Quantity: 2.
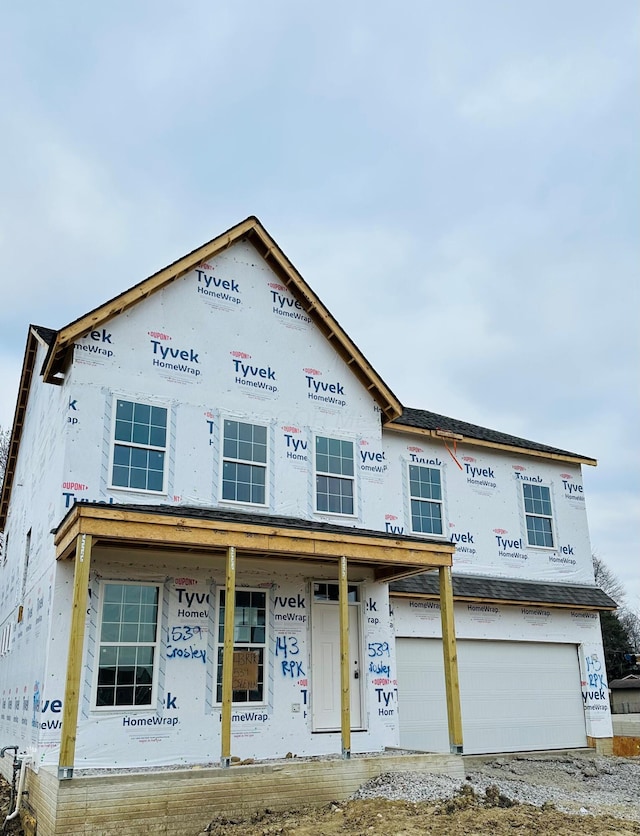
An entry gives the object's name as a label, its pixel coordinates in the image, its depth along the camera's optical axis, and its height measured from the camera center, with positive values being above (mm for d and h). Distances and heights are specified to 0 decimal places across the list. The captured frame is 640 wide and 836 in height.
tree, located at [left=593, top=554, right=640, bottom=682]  41656 +1535
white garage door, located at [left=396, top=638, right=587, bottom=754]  16000 -446
